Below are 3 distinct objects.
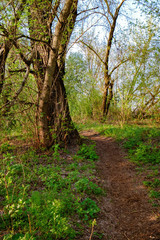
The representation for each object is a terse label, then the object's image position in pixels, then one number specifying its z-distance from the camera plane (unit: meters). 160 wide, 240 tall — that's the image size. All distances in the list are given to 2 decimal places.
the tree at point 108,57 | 10.18
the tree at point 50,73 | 5.23
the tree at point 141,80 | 9.07
